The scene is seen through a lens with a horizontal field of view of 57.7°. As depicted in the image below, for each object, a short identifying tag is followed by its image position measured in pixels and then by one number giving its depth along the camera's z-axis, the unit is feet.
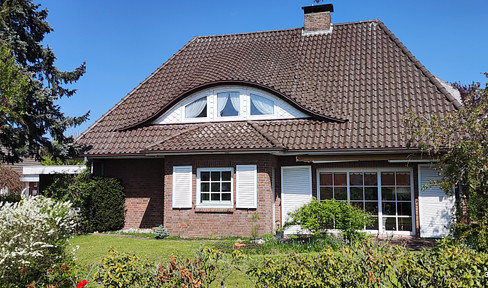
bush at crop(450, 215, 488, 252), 23.73
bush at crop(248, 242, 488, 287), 14.98
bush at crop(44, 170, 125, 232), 51.72
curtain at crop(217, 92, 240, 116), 54.28
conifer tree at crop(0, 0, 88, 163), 46.91
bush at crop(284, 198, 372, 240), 39.99
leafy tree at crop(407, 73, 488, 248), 29.14
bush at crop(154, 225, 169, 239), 47.73
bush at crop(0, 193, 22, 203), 59.53
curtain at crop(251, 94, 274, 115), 53.57
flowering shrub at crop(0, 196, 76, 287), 21.16
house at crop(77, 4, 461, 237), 47.26
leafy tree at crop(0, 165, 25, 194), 76.38
